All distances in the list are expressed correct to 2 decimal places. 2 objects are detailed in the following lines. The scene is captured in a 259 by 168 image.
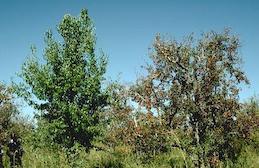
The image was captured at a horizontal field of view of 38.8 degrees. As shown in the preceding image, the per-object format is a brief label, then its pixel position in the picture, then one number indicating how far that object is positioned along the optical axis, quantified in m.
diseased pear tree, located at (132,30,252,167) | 18.84
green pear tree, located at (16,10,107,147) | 25.95
